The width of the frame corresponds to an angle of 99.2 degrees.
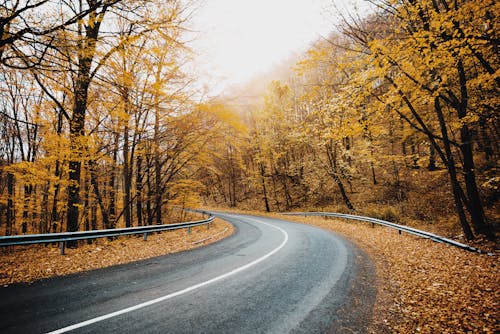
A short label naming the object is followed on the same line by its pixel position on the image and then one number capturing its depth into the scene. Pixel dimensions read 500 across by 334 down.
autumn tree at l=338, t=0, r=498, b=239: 5.76
